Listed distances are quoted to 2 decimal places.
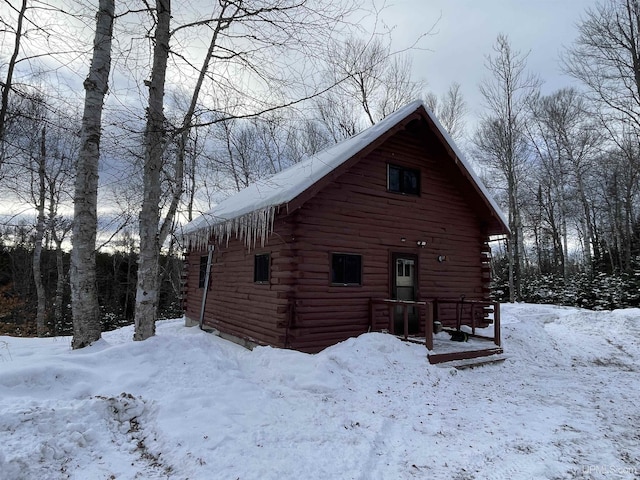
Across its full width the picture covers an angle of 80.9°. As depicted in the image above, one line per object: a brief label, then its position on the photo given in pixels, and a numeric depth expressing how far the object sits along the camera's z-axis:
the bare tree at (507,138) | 21.47
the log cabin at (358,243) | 7.80
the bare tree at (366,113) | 20.56
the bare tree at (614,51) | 14.84
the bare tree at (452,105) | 23.45
